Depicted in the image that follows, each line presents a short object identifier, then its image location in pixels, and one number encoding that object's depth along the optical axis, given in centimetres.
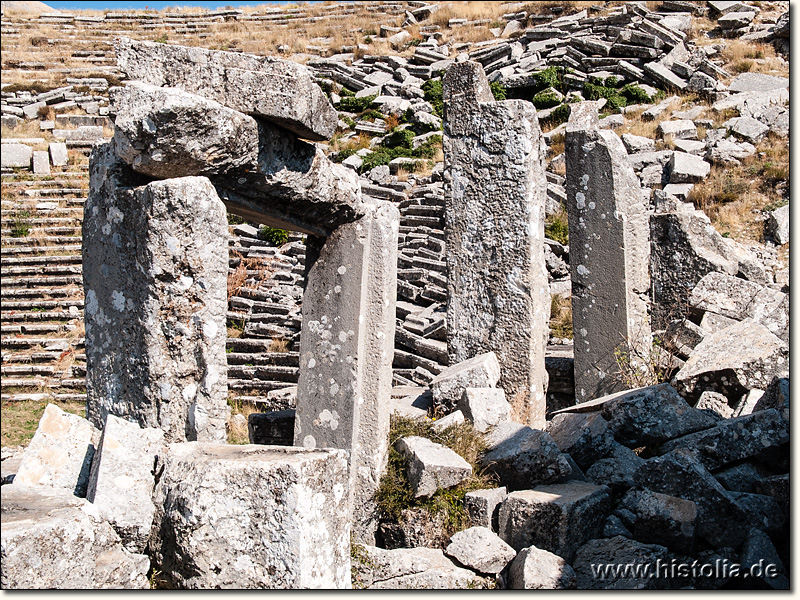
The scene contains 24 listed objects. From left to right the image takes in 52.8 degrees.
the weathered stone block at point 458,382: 759
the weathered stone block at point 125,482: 415
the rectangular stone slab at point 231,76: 472
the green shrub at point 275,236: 1738
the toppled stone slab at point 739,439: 632
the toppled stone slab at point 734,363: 775
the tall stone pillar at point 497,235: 791
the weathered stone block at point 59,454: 442
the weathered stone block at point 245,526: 408
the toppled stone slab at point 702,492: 557
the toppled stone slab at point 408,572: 534
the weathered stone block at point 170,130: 446
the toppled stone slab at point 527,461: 634
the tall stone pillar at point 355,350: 627
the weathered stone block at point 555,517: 571
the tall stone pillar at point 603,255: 859
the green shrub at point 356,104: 2578
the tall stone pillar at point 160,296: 452
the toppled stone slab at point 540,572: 516
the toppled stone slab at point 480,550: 560
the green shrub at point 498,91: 2259
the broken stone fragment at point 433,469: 604
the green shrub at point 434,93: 2461
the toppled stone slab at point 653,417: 704
